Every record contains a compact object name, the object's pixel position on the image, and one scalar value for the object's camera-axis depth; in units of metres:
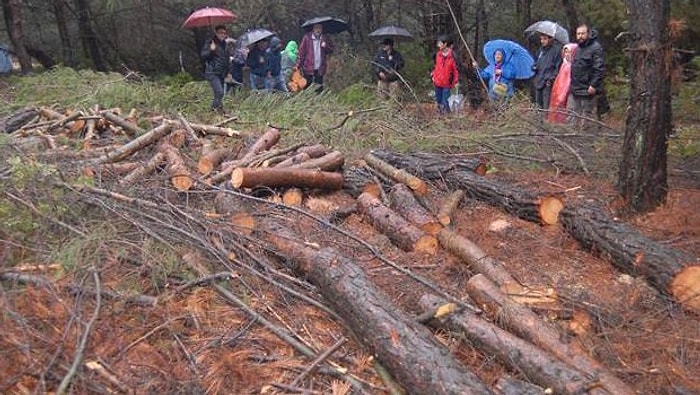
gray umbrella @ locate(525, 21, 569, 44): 9.02
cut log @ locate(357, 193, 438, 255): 5.15
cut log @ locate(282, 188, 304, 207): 6.17
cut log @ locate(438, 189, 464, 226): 5.50
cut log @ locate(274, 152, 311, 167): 6.71
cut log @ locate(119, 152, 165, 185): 6.20
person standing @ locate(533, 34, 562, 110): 8.98
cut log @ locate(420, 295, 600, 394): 3.25
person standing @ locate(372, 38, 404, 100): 11.10
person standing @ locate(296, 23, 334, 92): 11.72
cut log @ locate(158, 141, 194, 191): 6.00
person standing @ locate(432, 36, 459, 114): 10.28
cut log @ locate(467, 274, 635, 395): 3.25
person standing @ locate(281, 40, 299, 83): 12.64
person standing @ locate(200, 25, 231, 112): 10.11
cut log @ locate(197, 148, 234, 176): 6.67
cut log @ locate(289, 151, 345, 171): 6.48
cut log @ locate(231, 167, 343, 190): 6.00
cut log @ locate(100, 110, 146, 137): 8.08
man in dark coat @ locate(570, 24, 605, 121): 7.95
